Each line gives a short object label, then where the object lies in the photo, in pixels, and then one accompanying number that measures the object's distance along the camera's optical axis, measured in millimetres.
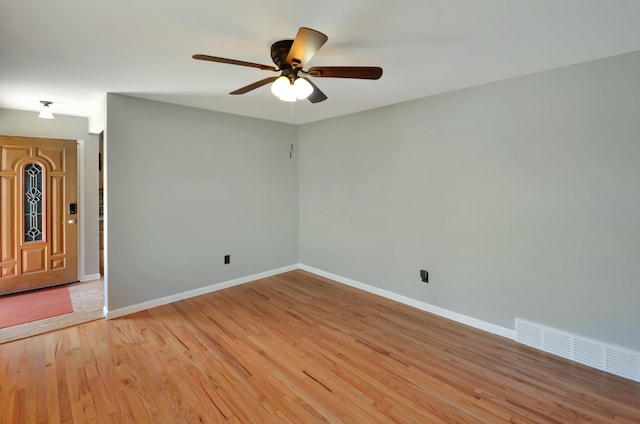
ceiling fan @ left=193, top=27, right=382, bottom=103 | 1790
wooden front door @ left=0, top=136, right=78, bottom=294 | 3857
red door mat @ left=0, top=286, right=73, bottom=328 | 3242
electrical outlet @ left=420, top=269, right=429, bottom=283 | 3444
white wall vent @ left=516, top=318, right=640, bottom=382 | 2309
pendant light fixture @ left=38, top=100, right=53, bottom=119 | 3526
